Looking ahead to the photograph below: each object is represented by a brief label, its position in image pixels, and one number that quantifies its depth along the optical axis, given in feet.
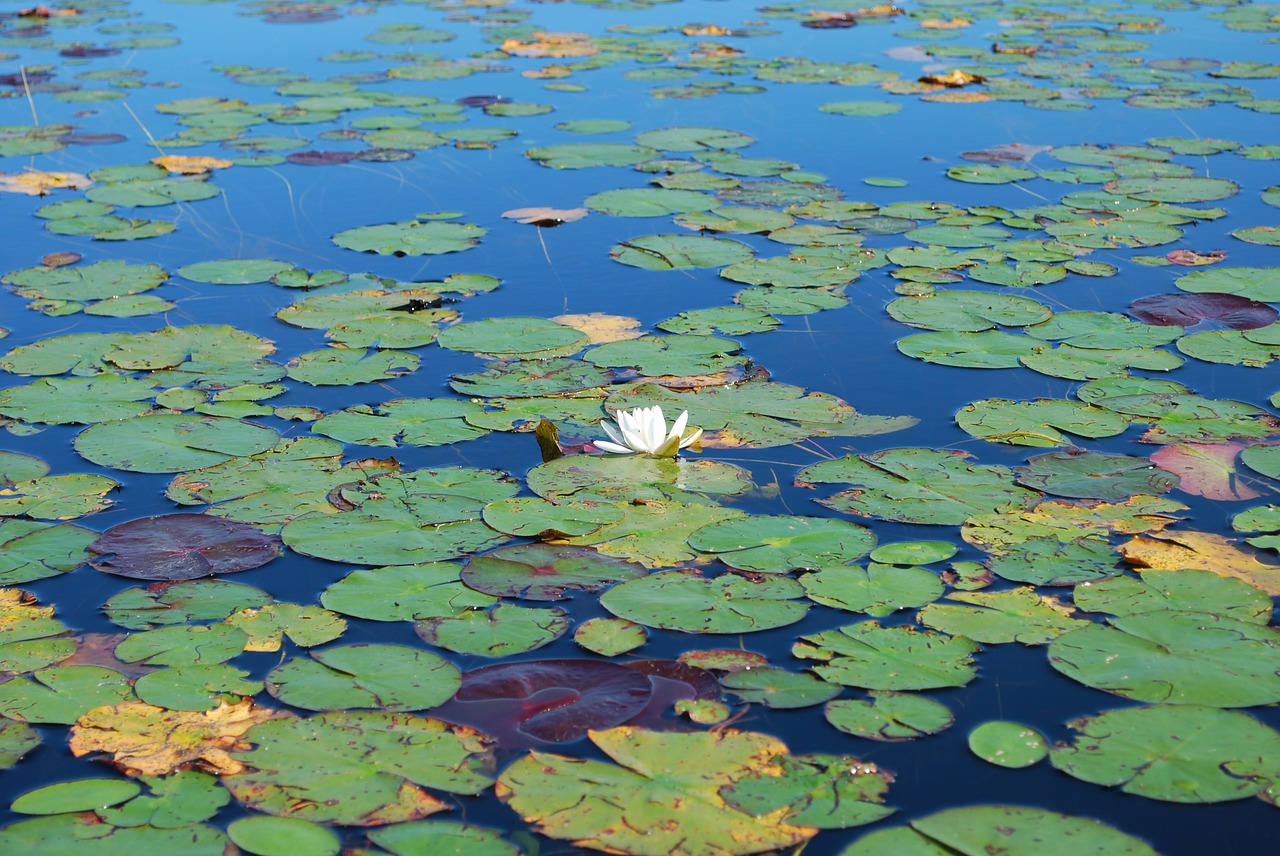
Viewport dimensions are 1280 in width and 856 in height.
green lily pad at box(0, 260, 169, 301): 20.34
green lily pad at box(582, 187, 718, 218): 23.97
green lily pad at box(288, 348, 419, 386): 16.85
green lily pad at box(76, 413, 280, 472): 14.47
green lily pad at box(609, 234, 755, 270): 21.12
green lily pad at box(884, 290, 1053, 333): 18.03
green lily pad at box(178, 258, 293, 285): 21.02
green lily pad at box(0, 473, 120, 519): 13.38
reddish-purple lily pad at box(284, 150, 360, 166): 28.60
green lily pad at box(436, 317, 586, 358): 17.61
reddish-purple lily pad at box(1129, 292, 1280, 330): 17.81
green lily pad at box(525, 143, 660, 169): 27.73
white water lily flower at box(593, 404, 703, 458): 14.16
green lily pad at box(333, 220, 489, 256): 22.24
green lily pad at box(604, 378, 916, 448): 14.87
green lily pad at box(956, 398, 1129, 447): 14.47
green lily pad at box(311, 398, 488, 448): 14.99
